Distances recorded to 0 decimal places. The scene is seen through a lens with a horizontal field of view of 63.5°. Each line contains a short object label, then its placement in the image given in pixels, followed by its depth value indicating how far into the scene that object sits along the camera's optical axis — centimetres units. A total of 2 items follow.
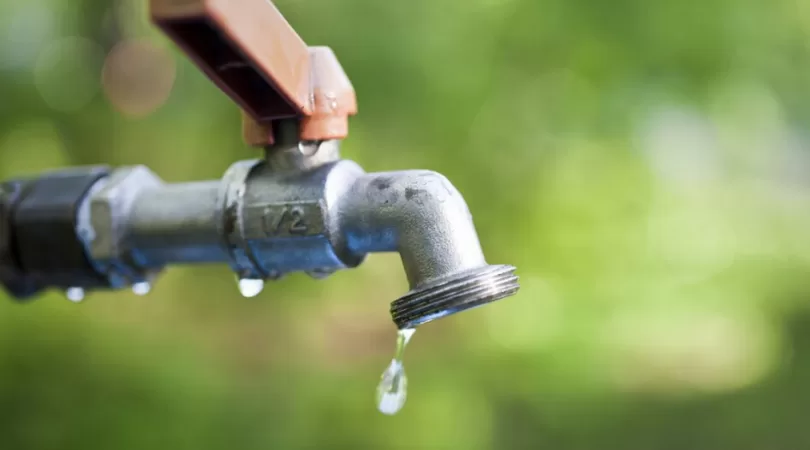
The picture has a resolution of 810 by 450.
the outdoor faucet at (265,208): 34
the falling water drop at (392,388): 45
